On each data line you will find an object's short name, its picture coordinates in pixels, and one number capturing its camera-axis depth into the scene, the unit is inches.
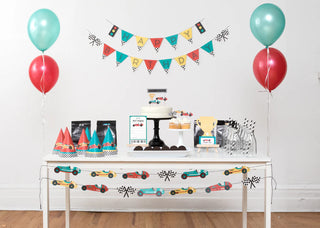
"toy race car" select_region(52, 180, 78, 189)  82.1
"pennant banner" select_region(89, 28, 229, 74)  126.6
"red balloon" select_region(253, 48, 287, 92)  101.2
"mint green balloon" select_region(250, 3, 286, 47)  94.4
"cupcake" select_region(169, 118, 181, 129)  92.4
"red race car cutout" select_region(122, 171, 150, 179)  81.7
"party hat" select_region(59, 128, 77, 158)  82.4
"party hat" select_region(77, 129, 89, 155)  86.3
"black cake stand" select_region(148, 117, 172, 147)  89.6
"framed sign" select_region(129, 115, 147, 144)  87.8
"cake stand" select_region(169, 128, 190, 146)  92.8
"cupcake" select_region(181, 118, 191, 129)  92.0
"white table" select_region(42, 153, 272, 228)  79.8
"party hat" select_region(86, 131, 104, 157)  82.9
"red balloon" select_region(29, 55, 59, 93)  104.3
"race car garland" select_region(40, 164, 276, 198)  81.7
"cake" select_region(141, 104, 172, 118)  88.5
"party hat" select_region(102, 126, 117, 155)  85.0
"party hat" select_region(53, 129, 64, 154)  85.1
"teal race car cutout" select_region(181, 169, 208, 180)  80.9
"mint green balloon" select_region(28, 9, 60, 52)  96.6
